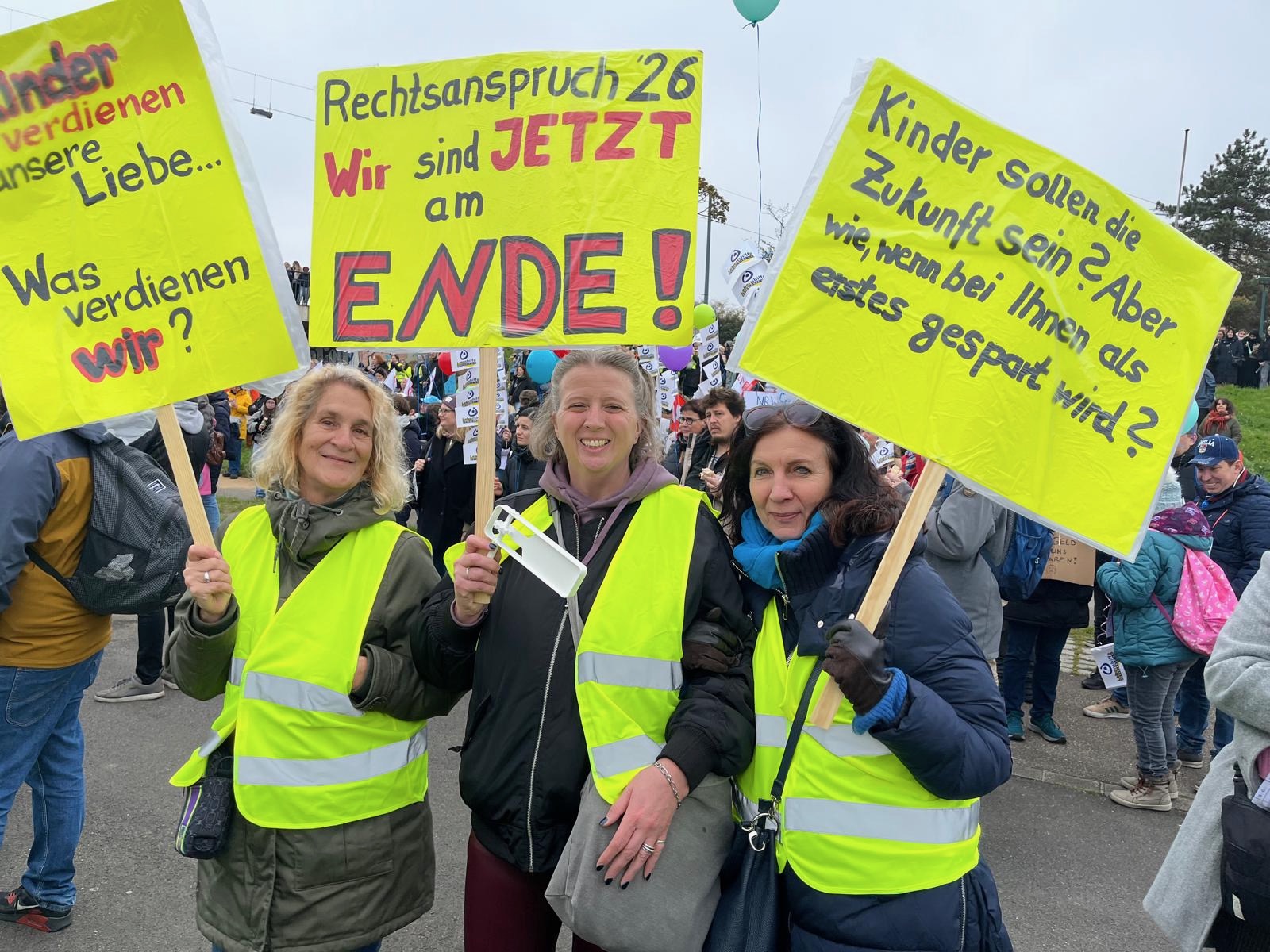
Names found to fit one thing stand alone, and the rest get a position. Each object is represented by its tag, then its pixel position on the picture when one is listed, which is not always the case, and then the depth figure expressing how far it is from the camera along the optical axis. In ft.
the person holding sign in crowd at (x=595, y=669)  6.46
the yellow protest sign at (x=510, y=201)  7.30
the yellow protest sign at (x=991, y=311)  6.50
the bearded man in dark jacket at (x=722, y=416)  21.39
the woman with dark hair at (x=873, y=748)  5.97
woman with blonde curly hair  7.06
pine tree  137.08
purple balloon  36.45
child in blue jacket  15.47
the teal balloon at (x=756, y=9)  27.71
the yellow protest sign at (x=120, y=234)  7.41
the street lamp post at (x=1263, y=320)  100.57
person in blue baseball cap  17.20
